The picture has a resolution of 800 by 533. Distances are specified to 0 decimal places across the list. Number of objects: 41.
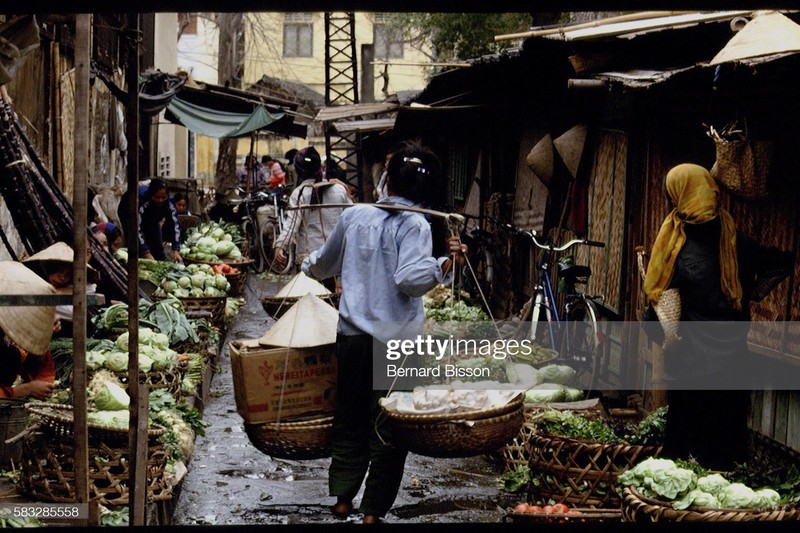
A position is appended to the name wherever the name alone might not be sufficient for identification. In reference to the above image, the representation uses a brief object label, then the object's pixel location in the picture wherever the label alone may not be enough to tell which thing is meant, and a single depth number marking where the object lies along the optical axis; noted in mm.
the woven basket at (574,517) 5859
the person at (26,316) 4648
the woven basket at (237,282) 15621
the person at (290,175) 35422
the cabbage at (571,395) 8711
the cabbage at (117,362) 7492
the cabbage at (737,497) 5254
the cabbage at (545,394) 8586
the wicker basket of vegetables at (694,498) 5125
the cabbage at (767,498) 5254
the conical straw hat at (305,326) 6592
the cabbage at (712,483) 5398
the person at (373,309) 6395
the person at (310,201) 11836
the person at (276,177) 28503
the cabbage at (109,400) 6324
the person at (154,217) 13906
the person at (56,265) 6812
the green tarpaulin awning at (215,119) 20125
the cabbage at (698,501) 5250
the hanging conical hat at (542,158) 11883
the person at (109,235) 11250
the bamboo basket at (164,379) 7688
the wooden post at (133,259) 4188
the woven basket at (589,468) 6332
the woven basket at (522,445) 7660
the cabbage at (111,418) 5840
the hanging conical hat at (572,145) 11234
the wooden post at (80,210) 3795
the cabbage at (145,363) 7646
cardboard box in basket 6426
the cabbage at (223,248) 16469
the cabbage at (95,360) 7420
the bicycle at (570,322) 10031
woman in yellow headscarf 6156
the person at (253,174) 26423
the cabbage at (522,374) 8938
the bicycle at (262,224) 21734
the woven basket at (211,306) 11758
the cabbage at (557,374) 9188
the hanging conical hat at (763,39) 5723
